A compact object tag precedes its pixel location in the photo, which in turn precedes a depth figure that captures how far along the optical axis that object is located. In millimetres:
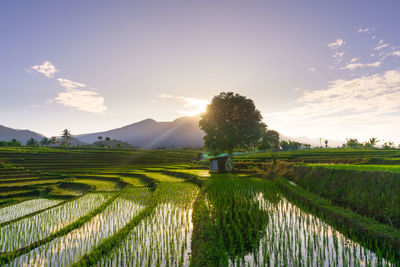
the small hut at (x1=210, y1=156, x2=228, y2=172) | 35406
